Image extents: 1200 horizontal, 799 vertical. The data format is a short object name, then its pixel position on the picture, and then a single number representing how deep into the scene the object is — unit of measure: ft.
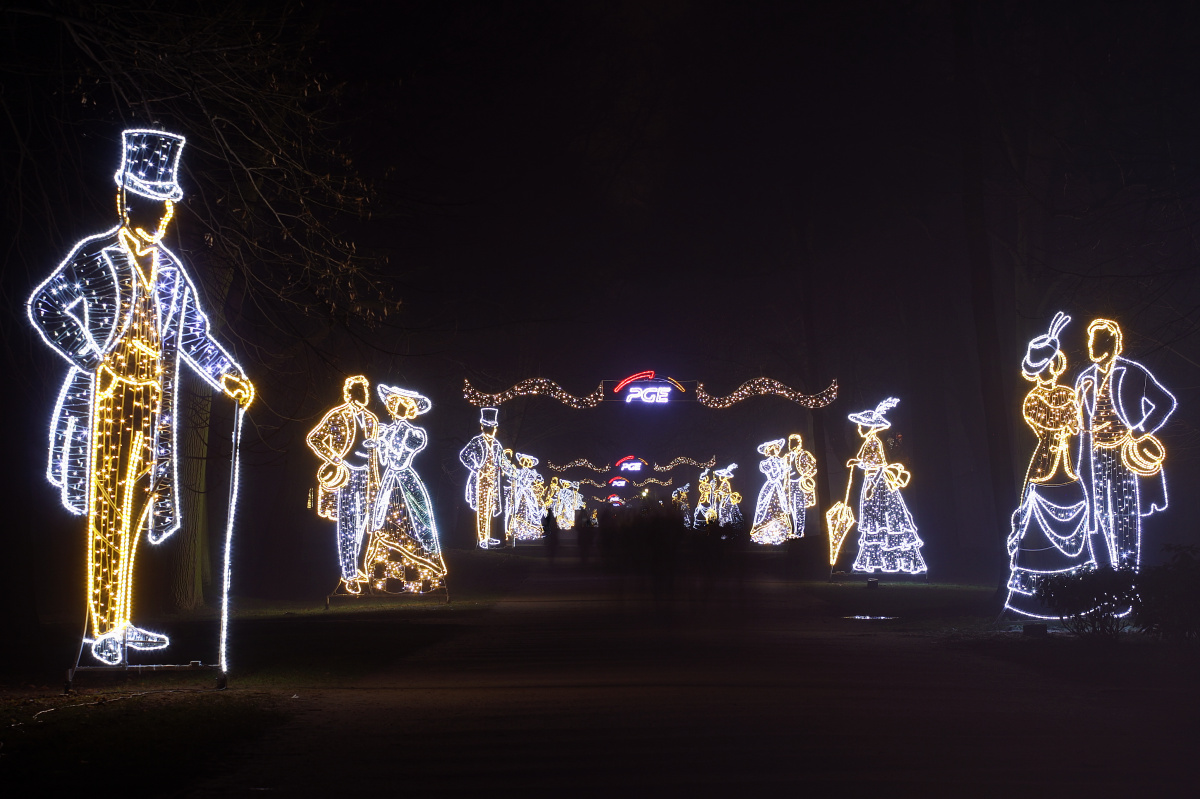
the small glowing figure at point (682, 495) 246.10
